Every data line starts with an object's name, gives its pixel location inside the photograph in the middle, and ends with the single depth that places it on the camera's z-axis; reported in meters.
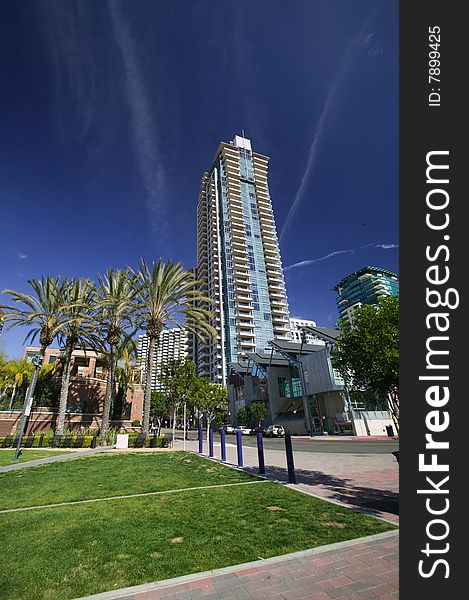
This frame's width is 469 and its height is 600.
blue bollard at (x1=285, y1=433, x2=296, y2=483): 8.98
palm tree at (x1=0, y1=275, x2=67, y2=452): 26.91
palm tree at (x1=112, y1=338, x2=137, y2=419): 40.31
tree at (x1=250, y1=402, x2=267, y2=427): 53.47
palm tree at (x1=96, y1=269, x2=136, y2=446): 26.22
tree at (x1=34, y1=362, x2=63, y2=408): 35.84
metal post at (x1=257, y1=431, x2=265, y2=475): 10.78
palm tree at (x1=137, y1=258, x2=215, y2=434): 24.94
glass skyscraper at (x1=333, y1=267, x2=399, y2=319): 147.88
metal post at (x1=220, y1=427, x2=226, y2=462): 14.95
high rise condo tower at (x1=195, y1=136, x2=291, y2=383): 84.00
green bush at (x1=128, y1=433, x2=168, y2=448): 23.56
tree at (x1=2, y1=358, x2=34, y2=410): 37.00
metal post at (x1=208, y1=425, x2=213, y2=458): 17.11
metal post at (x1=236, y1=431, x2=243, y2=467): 12.79
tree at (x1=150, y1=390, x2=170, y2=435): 73.76
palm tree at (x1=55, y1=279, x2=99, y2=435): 27.67
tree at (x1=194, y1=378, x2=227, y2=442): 45.19
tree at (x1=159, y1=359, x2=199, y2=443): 42.34
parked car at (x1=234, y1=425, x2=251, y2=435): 50.56
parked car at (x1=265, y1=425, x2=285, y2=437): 40.62
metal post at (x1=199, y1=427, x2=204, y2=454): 19.88
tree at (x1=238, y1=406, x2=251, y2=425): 57.28
